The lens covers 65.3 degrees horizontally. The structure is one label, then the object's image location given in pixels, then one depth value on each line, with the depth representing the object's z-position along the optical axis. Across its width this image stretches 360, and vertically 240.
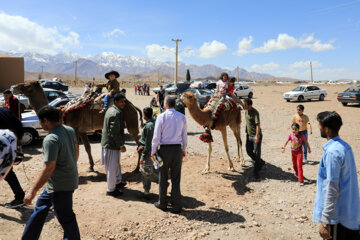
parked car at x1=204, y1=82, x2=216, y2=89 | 38.75
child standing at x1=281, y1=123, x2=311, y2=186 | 6.83
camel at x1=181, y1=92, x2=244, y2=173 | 7.79
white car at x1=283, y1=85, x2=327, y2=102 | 28.36
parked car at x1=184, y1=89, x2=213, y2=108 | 24.79
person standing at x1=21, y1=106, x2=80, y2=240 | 3.52
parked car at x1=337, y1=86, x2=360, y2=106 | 23.02
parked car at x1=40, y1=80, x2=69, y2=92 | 37.53
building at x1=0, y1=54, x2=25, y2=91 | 38.72
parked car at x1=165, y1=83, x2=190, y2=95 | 37.57
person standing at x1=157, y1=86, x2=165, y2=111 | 13.07
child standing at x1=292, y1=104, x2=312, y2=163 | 8.23
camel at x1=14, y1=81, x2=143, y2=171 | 7.71
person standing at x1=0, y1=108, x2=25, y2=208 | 5.08
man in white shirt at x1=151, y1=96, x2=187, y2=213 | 5.18
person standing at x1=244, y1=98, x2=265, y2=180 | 7.30
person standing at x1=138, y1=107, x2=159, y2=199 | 5.84
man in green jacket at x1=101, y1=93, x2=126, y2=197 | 5.83
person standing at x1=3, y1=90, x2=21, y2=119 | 7.01
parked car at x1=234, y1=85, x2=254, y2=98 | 31.97
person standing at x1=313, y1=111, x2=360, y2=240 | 2.87
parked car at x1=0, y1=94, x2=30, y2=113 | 19.11
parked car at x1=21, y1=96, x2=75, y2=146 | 10.45
